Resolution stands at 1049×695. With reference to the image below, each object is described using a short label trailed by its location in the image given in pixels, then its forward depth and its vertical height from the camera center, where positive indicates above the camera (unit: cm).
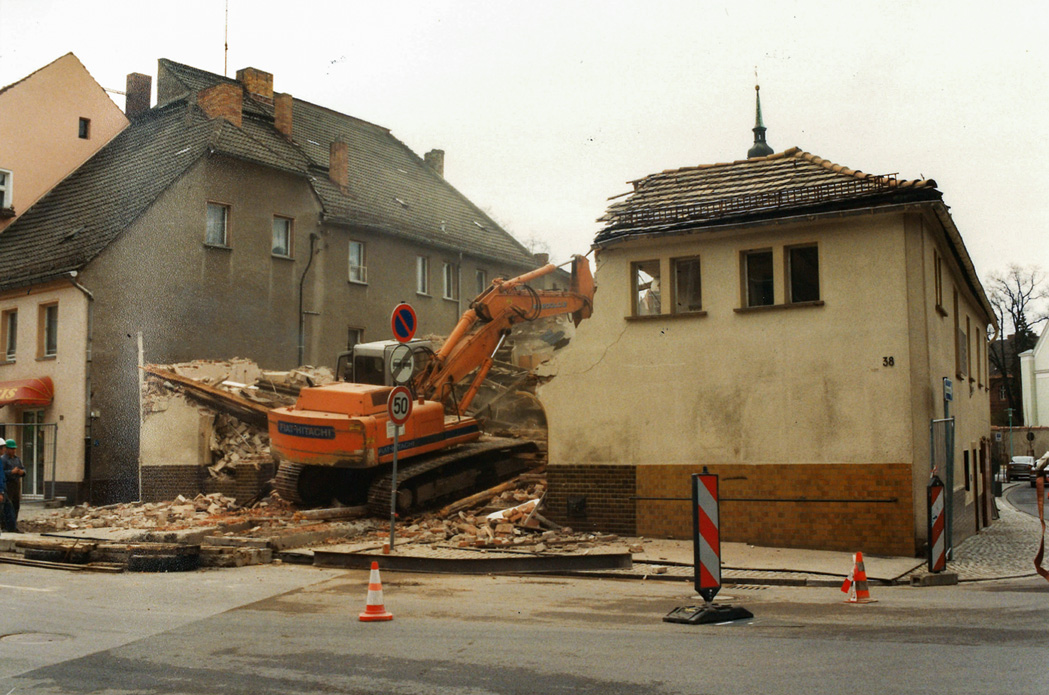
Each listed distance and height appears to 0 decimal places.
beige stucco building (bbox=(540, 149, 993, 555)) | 1501 +101
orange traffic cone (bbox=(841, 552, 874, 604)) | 1044 -163
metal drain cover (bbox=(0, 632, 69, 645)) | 823 -168
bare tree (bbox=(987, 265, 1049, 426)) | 7181 +672
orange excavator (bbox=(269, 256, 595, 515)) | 1836 -3
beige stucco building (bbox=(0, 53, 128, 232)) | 3036 +919
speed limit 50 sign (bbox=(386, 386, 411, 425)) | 1466 +33
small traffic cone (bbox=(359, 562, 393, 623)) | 912 -157
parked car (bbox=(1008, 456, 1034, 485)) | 5222 -225
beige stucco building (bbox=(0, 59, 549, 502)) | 2584 +499
